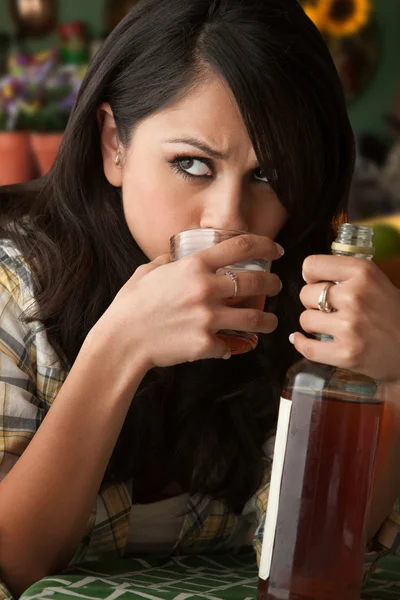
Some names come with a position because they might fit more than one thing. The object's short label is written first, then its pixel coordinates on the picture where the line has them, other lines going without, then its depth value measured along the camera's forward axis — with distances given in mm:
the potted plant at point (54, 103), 3450
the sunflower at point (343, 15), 4871
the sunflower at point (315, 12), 4824
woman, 1039
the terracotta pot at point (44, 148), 2830
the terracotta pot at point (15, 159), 2801
